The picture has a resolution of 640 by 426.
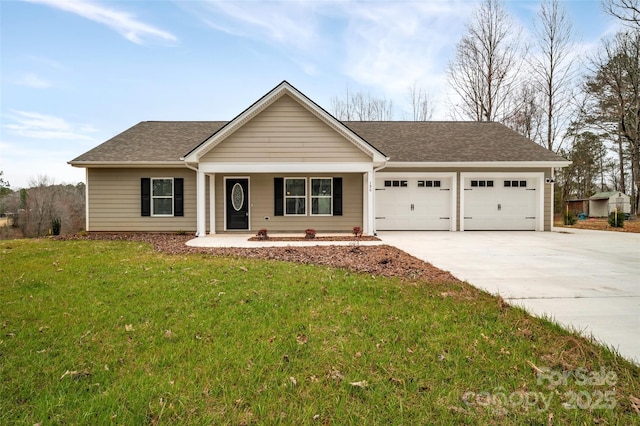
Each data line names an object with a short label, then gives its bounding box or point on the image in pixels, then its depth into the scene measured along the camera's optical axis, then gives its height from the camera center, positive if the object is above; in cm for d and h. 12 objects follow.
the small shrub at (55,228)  1348 -83
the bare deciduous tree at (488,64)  2330 +1041
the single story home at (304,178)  1181 +120
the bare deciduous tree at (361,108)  2734 +832
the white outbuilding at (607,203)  2473 +24
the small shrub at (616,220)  1583 -68
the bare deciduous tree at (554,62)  2258 +1010
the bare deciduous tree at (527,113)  2475 +724
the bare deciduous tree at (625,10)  1897 +1144
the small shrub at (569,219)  1830 -70
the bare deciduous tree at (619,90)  2039 +758
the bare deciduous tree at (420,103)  2673 +849
